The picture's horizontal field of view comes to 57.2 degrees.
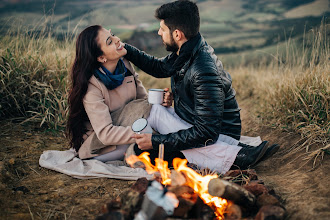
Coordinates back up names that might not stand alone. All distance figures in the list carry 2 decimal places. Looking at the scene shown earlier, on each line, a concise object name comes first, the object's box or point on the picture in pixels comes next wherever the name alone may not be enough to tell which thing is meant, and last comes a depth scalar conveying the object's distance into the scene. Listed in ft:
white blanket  9.87
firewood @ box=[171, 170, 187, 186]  7.17
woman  10.09
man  9.39
